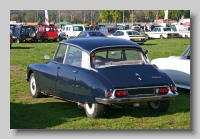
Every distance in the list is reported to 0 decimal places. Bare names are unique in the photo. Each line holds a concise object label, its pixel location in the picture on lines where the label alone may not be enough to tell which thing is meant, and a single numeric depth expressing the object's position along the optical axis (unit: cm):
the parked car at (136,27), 5045
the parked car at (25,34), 3412
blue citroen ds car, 750
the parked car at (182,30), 4021
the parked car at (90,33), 3151
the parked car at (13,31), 3477
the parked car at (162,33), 4272
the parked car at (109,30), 4213
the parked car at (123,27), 4342
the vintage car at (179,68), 1062
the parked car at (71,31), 3966
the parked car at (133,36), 3281
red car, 3791
